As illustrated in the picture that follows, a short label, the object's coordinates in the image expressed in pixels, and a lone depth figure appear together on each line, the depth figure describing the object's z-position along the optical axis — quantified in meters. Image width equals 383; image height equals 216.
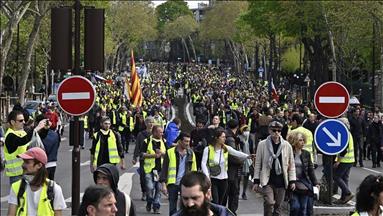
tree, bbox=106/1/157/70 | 95.06
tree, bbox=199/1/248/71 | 100.44
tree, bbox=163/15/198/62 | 167.88
